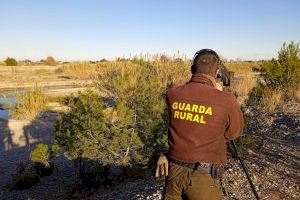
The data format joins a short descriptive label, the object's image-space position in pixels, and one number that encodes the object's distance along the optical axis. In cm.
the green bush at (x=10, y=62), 6631
